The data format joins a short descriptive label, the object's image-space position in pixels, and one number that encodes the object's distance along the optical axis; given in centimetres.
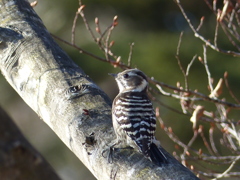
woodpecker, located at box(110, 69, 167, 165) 680
